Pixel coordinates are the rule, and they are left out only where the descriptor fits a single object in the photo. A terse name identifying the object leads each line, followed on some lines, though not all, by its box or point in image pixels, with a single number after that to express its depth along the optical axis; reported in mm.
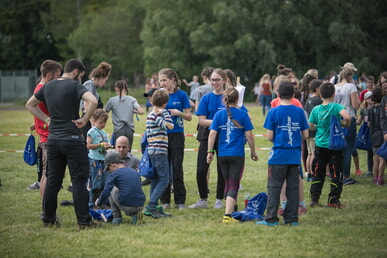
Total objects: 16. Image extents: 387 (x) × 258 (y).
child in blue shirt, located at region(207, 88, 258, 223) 15937
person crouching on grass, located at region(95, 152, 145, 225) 15484
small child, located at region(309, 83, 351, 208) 18250
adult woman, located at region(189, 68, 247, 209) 17797
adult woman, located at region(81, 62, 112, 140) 19000
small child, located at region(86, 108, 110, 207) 18391
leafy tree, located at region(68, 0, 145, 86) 120437
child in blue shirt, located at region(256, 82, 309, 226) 15289
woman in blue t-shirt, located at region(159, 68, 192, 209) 18203
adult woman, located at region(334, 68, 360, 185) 22047
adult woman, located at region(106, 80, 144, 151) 20656
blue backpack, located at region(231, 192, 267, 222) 16297
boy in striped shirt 16828
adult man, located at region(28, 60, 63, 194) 16281
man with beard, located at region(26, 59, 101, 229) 14937
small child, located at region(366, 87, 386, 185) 22359
